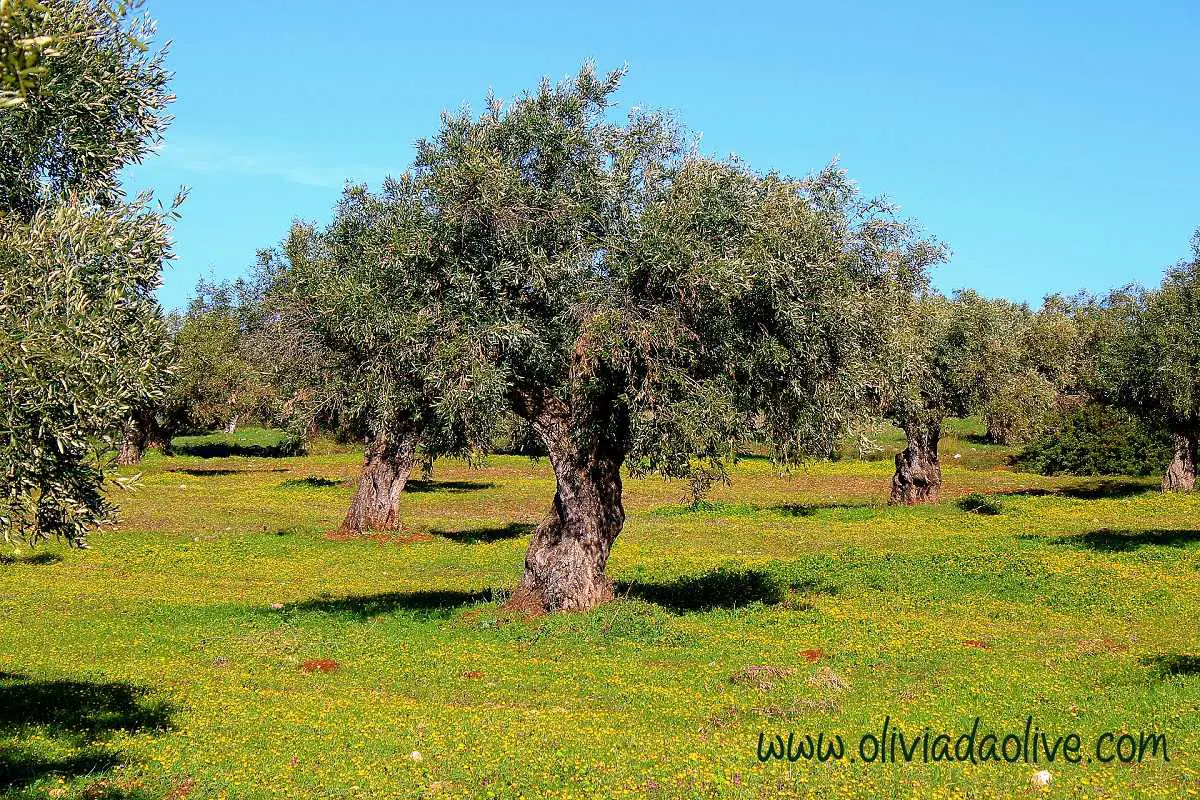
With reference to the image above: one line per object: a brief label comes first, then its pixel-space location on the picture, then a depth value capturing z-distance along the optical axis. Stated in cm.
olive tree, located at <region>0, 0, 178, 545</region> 1170
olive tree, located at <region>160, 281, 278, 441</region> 7600
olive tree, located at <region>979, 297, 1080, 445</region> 5006
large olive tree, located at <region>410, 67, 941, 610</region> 2238
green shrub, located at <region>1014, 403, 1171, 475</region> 7231
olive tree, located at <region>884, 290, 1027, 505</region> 4856
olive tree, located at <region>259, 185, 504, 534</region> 2245
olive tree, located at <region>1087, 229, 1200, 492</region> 4431
